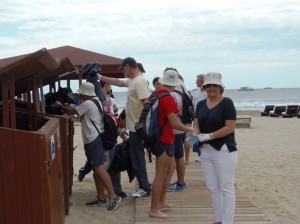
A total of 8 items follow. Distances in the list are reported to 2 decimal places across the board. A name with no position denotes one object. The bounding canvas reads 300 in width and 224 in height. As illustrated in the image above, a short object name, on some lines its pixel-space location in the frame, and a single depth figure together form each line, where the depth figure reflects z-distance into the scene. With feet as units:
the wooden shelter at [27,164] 10.31
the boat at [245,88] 492.13
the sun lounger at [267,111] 110.93
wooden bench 70.72
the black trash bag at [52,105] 19.21
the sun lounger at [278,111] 105.19
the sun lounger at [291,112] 101.65
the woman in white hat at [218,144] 14.37
